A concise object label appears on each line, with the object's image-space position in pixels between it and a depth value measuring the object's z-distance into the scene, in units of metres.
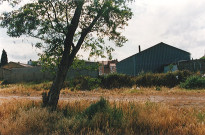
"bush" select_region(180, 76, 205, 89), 16.03
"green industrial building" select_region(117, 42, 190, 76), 32.84
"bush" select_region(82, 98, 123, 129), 5.82
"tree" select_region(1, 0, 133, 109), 7.39
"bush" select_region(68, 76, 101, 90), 18.51
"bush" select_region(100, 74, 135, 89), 19.20
